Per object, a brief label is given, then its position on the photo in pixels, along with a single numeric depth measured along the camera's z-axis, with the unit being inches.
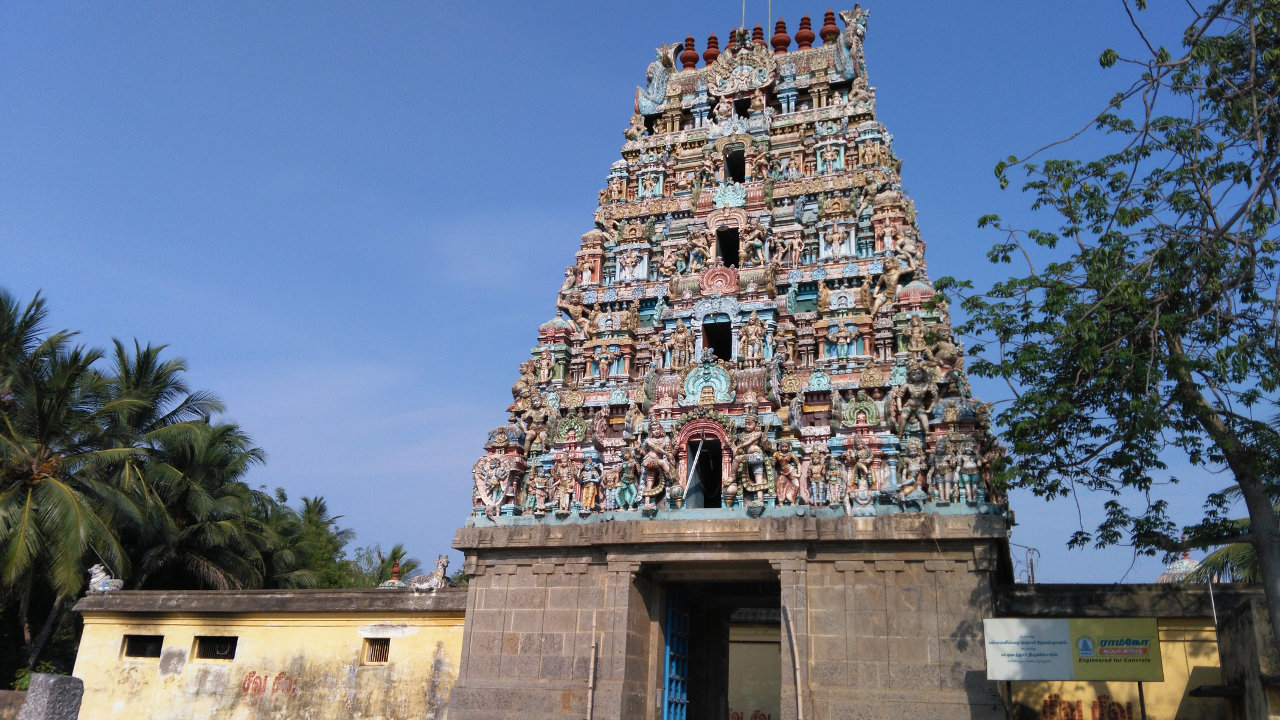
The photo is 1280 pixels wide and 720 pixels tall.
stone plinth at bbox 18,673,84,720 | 392.8
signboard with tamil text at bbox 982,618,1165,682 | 497.0
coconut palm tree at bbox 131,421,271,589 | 961.5
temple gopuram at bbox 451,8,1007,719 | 560.1
